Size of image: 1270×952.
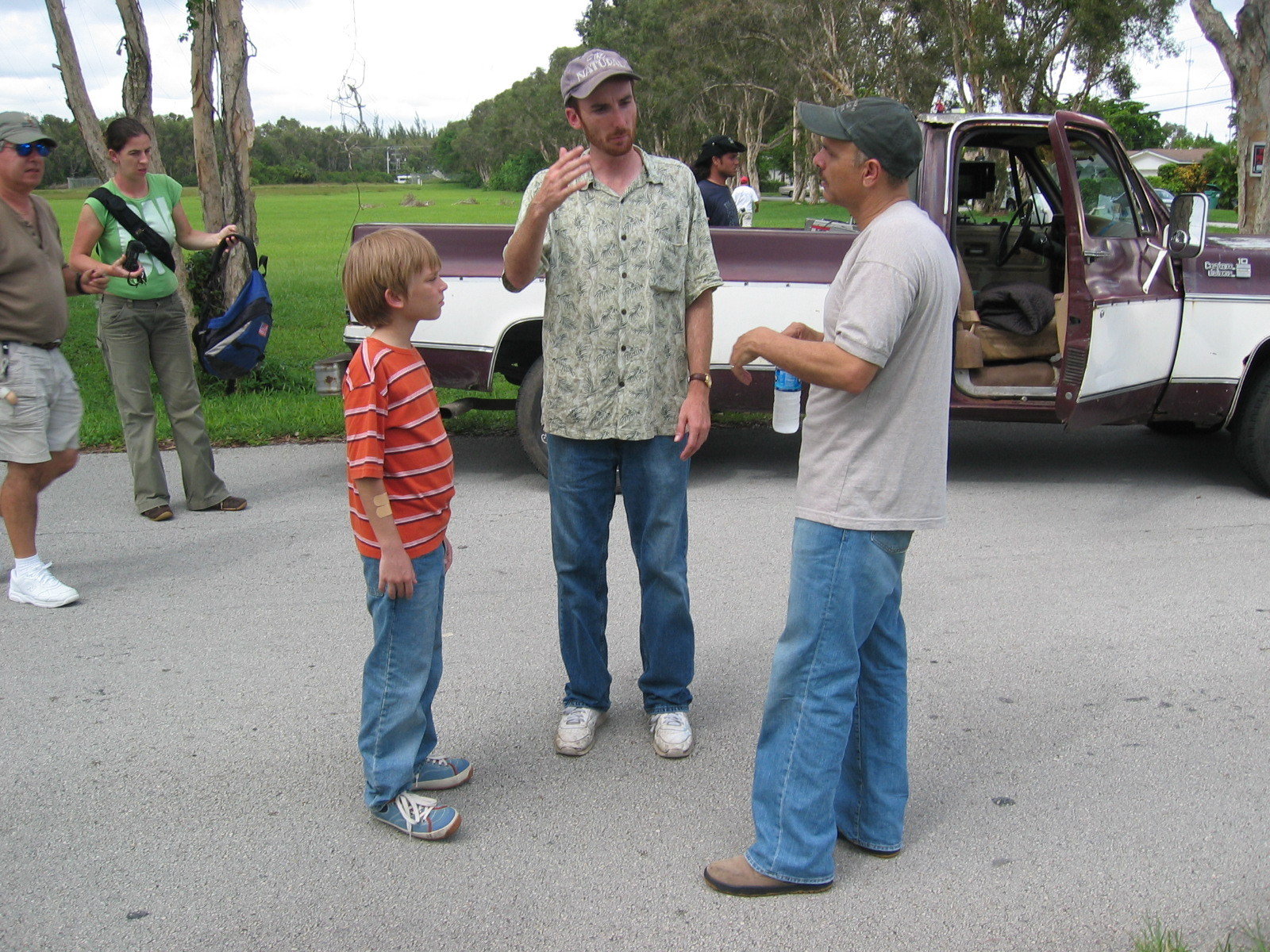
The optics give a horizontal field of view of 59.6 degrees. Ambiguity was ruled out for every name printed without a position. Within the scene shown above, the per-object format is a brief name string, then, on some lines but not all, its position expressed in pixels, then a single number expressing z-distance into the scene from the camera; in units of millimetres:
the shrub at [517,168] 85500
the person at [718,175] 7156
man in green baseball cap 2424
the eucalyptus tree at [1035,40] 30812
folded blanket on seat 6199
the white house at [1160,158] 76312
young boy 2791
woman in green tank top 5613
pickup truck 5766
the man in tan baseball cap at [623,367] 3264
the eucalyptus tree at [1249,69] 14312
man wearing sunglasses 4605
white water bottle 3064
